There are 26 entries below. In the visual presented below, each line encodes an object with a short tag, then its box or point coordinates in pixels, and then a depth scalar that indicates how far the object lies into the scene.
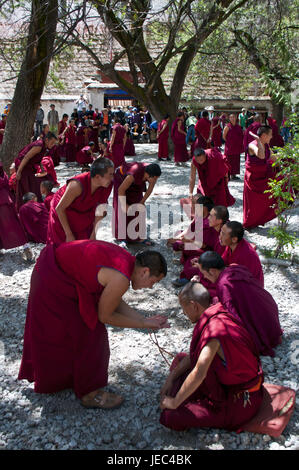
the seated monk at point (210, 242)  3.97
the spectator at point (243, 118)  15.81
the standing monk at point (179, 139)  10.85
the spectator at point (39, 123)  14.90
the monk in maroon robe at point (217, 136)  12.00
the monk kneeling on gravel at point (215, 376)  2.27
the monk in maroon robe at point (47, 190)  5.34
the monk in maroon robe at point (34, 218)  5.21
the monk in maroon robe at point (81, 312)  2.37
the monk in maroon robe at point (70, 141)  11.81
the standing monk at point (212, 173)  5.33
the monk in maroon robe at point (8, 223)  4.93
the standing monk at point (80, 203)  3.72
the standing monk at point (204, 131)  9.63
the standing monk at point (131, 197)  4.87
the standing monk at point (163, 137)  11.49
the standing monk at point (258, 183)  5.55
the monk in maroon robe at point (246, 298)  3.04
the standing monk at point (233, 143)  9.09
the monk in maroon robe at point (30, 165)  5.63
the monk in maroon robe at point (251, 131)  7.41
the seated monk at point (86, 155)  10.81
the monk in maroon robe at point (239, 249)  3.44
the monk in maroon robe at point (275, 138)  8.42
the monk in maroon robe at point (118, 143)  9.74
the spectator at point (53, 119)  15.55
